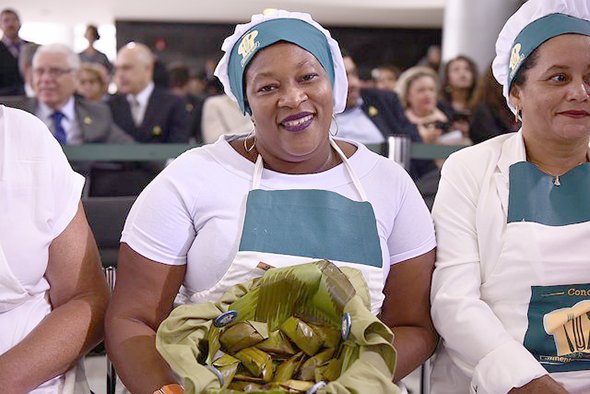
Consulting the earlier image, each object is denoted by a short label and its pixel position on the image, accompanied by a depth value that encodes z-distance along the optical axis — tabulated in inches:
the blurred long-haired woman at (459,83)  288.5
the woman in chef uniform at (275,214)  82.1
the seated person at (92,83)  289.0
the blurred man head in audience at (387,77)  408.5
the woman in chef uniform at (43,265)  78.3
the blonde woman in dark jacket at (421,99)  258.1
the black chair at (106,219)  107.3
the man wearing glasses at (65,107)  202.4
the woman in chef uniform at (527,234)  84.7
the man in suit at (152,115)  232.5
